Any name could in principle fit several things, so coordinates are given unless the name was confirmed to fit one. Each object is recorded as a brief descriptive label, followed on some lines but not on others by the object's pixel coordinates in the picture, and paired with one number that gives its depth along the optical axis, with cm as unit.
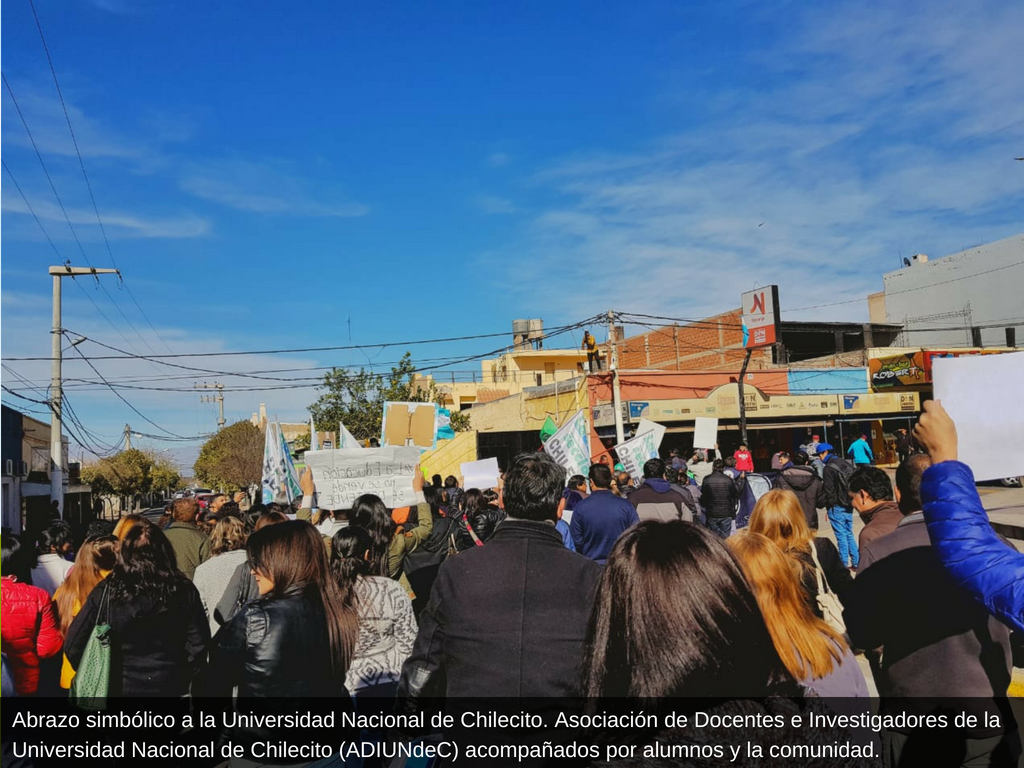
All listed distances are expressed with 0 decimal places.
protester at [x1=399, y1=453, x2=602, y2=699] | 299
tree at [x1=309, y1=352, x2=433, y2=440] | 3797
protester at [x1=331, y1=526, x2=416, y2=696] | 394
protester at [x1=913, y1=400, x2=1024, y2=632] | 206
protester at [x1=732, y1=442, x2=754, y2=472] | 1955
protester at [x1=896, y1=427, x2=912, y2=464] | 2150
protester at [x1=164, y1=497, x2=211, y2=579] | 714
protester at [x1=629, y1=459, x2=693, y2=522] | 855
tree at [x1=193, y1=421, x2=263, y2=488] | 5084
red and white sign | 3241
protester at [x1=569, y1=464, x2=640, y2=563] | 690
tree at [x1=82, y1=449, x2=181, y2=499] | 5671
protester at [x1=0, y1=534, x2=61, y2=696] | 473
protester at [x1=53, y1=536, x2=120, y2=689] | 521
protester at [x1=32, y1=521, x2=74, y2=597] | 606
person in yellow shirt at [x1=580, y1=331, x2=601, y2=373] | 2725
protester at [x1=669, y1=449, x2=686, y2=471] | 1891
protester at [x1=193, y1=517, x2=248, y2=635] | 571
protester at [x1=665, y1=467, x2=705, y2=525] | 1052
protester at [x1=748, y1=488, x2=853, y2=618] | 402
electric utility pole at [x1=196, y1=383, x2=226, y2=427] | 7994
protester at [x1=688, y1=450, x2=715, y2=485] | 1559
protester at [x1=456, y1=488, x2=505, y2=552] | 787
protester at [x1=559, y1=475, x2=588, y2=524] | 984
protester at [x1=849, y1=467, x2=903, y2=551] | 487
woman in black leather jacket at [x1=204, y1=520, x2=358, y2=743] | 341
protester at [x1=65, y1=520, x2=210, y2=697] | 421
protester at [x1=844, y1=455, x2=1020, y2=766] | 302
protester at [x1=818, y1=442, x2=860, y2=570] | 1048
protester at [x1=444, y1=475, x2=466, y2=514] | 988
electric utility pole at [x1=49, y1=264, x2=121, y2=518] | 2223
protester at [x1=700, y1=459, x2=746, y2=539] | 1066
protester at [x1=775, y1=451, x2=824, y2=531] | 966
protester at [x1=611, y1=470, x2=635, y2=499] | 1171
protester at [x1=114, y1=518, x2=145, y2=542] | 527
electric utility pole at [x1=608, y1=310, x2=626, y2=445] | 2444
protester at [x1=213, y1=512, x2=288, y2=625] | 490
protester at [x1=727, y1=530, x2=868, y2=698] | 271
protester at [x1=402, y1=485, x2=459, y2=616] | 690
